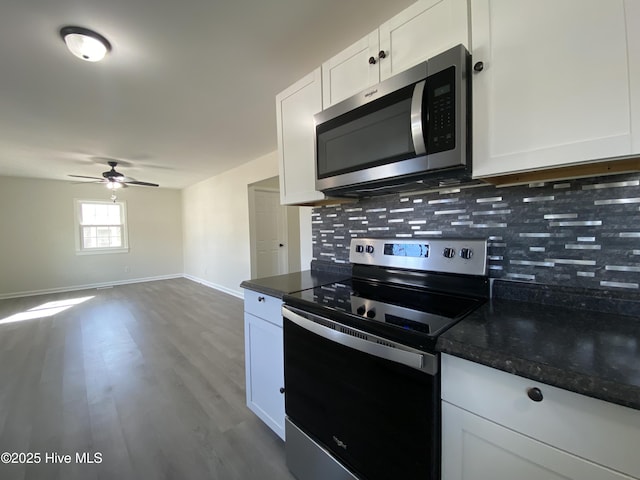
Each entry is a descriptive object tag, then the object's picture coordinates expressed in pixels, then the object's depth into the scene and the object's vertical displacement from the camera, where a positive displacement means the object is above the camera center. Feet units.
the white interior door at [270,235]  16.38 +0.23
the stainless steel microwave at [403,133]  3.20 +1.44
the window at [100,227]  19.62 +1.23
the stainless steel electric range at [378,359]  2.75 -1.50
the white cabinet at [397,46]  3.35 +2.73
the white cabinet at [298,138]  5.26 +2.11
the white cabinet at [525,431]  1.85 -1.59
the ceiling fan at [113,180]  13.64 +3.35
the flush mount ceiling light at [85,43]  5.10 +3.96
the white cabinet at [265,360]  4.91 -2.40
